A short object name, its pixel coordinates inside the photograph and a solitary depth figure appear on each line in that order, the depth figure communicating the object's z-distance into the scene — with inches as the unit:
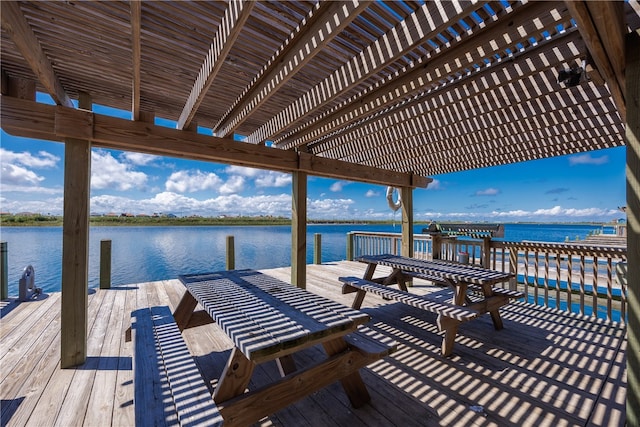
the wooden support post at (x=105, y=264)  175.5
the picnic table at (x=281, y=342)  54.7
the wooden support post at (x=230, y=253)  217.2
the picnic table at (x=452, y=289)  98.4
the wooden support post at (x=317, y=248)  284.3
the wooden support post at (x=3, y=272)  151.3
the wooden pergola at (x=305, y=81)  56.1
